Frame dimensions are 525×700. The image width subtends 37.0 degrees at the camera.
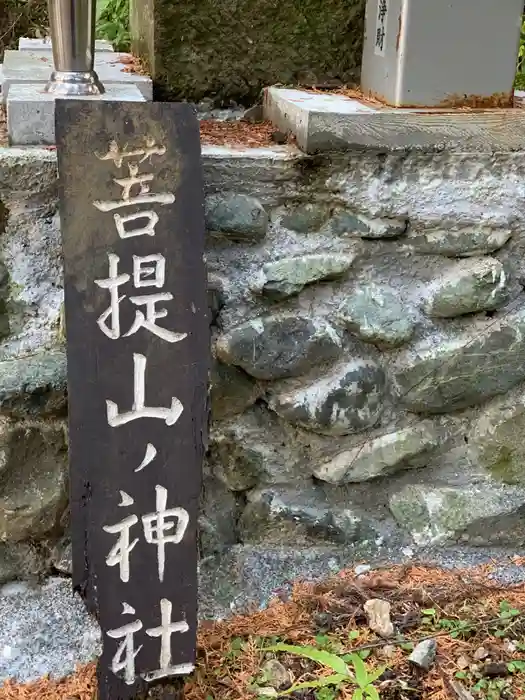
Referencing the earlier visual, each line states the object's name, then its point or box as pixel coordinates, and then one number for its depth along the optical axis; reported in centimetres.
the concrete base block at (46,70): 159
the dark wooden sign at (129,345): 121
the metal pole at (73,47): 138
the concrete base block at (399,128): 145
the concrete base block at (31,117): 138
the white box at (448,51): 146
